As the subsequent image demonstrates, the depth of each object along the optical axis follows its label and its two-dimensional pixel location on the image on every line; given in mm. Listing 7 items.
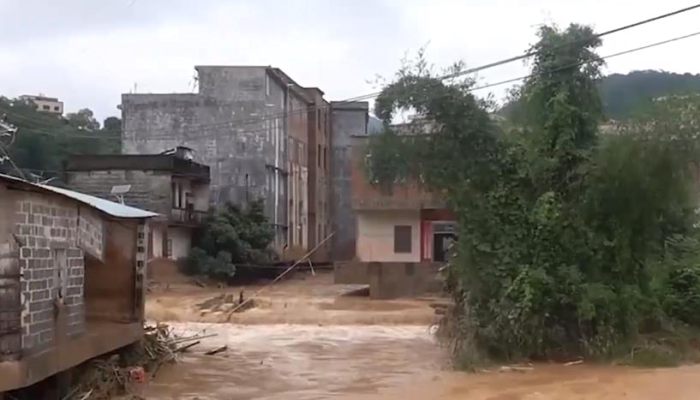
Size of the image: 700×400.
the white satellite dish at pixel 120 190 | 39375
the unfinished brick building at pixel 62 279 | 11797
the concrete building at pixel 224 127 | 45156
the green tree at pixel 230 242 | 40094
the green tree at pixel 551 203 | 17875
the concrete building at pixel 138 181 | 39406
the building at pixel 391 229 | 37562
